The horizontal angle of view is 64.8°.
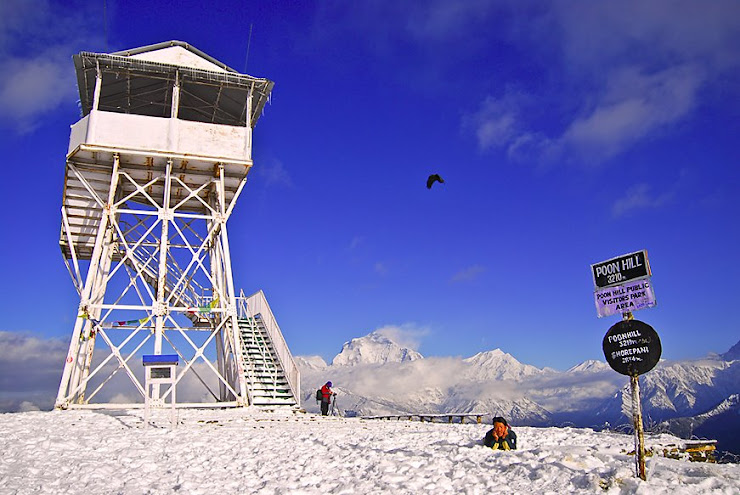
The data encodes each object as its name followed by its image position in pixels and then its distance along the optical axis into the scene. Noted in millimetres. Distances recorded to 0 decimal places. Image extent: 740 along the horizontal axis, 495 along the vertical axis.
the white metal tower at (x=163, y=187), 24141
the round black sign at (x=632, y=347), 9070
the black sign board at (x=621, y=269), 9406
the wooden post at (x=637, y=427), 8672
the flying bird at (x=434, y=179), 19967
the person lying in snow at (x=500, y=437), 11781
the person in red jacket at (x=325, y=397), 25828
